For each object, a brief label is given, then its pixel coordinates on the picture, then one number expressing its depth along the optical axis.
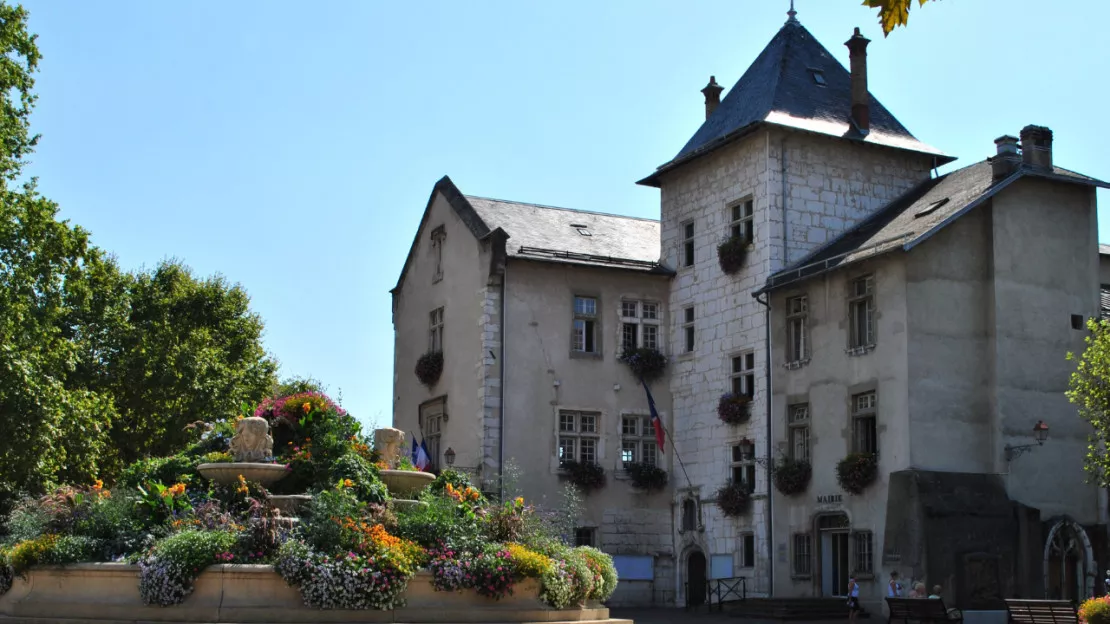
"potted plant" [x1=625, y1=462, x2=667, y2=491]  37.72
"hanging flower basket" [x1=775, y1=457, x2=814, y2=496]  33.41
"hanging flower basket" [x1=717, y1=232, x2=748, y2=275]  36.56
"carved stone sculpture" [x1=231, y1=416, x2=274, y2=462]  21.84
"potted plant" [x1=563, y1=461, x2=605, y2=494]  37.09
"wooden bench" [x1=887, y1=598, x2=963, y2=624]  25.38
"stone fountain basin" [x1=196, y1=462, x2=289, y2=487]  21.48
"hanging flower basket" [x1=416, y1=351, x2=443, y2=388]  39.78
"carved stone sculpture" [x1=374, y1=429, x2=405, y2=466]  23.83
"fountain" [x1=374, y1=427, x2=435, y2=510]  23.19
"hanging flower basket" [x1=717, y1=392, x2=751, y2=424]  35.88
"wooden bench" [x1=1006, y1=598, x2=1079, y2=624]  24.03
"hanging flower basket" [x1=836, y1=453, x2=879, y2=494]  31.31
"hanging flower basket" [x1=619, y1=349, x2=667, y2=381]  38.50
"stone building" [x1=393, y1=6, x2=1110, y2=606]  31.08
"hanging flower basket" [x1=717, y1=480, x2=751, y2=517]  35.28
